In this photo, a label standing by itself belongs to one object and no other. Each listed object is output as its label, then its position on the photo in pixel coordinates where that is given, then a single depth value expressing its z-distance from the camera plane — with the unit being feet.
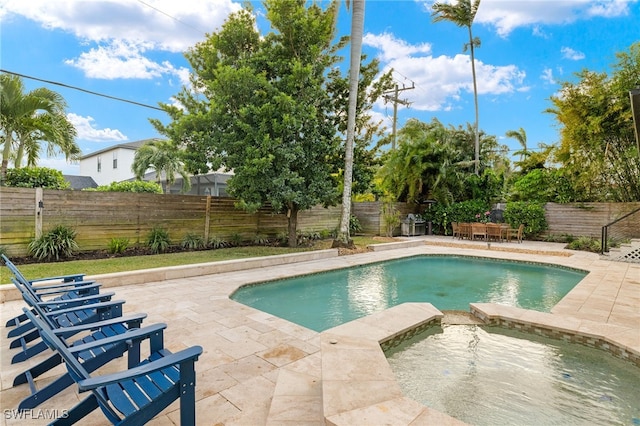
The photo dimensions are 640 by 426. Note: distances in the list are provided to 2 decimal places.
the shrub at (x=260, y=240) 38.97
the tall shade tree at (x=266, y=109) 30.48
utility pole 75.62
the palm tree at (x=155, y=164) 66.39
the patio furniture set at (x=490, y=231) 47.19
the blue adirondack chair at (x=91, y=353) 7.66
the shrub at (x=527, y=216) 48.70
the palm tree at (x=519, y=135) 84.64
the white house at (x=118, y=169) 77.92
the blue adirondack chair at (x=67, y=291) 12.02
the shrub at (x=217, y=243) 35.27
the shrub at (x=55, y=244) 25.26
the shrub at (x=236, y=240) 37.29
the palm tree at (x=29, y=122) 28.53
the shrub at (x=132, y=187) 42.24
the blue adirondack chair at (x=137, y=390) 5.99
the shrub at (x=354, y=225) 53.21
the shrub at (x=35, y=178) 26.14
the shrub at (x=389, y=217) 53.31
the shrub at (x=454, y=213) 54.65
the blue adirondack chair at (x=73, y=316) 10.01
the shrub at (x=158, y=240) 31.05
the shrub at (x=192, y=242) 33.61
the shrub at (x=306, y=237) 40.97
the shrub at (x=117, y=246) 28.86
